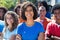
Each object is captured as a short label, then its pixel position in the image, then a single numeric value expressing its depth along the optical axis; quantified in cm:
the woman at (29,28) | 480
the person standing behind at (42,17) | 666
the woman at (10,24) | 560
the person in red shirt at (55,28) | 480
